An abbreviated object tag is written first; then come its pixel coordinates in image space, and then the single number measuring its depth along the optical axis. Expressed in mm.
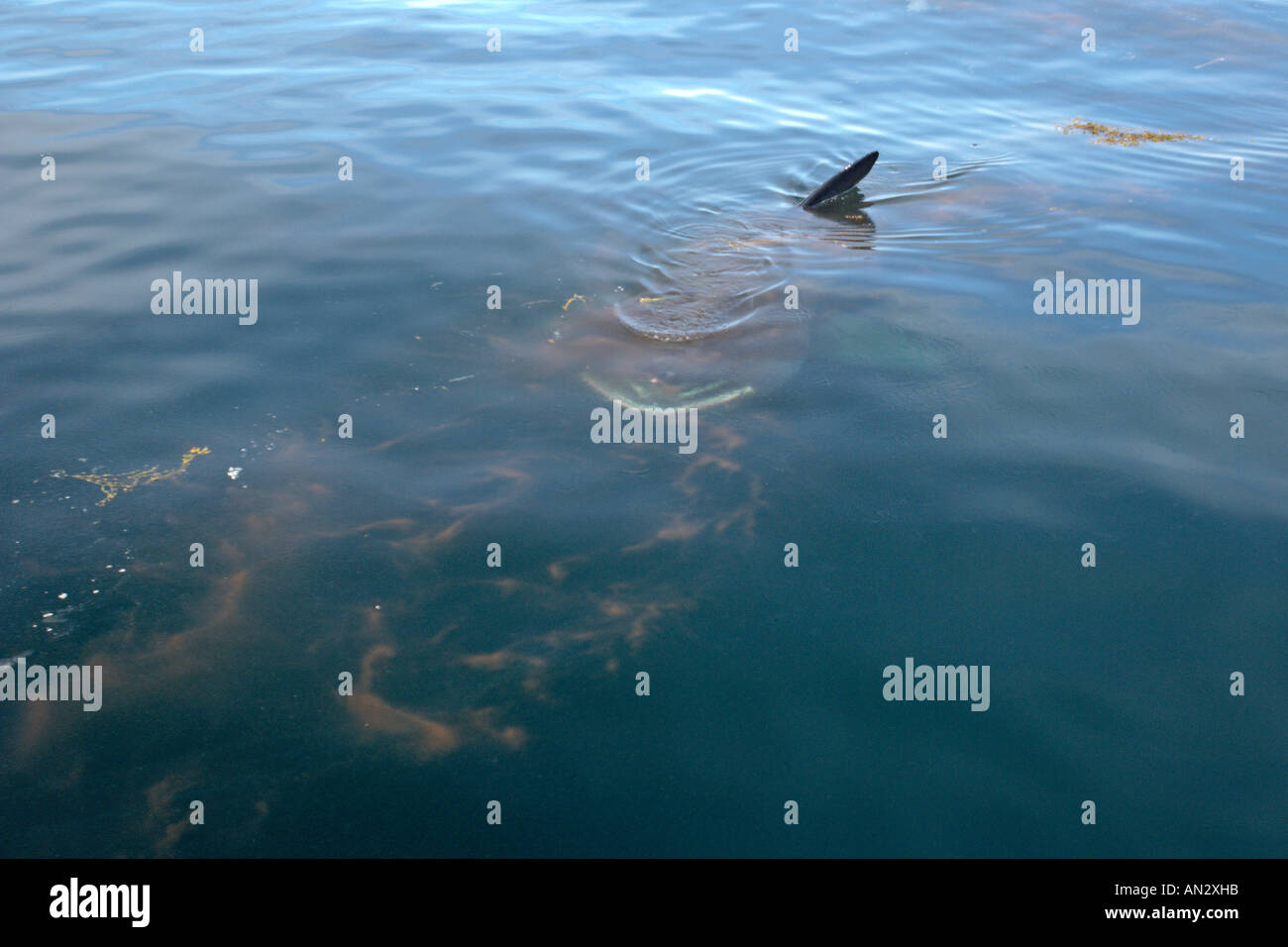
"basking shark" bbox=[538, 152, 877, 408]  14320
